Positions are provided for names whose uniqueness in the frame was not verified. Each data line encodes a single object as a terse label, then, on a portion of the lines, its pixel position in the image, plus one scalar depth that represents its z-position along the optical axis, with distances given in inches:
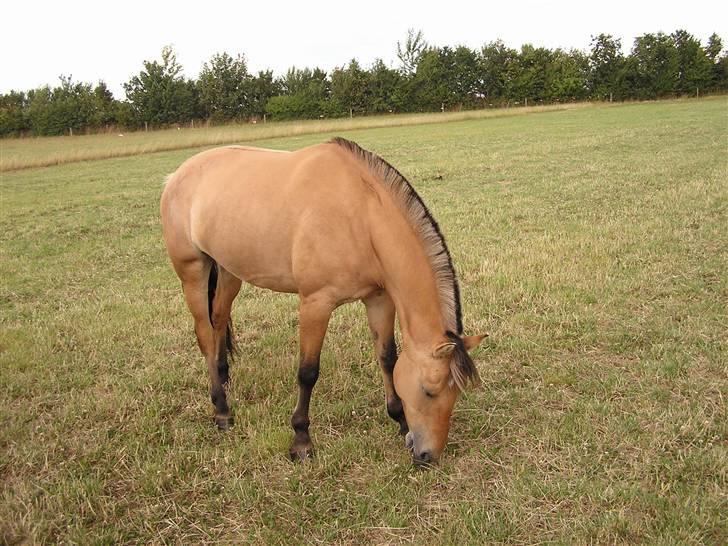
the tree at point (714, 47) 2223.2
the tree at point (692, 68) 2129.7
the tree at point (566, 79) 2174.0
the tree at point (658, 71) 2138.3
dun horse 129.7
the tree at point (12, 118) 1770.4
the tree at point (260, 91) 2112.5
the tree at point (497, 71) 2237.9
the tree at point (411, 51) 2766.2
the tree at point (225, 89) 2022.6
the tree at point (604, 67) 2162.9
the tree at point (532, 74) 2197.3
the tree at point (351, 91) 2118.6
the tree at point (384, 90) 2138.3
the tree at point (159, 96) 1902.1
